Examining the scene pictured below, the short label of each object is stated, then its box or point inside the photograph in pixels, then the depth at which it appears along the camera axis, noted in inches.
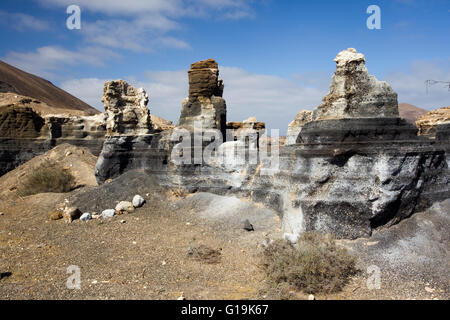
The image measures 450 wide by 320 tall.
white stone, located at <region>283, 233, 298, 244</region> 167.3
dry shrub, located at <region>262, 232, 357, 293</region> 131.1
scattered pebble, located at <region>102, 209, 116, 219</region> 264.2
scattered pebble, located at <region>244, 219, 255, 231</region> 213.6
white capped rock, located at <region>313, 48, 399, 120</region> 172.2
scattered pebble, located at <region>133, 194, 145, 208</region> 279.6
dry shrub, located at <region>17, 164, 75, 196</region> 360.5
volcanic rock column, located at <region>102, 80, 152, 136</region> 343.6
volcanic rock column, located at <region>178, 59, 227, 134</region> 324.2
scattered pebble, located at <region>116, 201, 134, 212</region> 273.0
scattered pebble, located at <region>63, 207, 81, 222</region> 263.1
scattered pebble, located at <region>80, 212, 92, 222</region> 262.7
